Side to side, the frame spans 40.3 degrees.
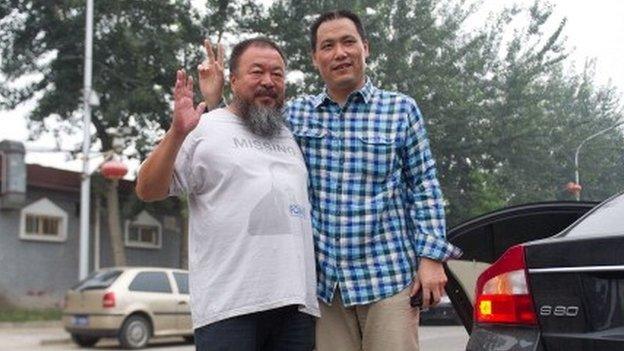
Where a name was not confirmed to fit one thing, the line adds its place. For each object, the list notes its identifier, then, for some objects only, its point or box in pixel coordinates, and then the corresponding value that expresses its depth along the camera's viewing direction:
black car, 2.46
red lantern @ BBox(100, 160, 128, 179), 17.34
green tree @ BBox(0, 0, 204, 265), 22.48
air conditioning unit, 11.21
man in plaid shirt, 2.86
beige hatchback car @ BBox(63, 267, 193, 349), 13.63
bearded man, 2.61
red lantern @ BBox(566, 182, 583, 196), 28.58
